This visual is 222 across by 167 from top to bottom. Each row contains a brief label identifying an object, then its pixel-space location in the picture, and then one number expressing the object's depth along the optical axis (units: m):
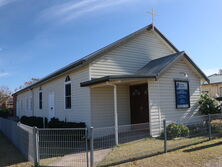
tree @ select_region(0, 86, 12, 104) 43.47
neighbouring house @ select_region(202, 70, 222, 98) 25.11
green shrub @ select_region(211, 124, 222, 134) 8.96
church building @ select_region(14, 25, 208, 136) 9.33
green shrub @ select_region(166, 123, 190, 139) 8.43
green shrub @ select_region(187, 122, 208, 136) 8.34
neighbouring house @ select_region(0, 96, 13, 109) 39.70
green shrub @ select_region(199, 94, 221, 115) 10.82
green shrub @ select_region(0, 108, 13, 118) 29.03
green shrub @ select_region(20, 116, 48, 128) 13.61
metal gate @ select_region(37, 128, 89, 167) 5.74
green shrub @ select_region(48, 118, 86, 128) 9.42
